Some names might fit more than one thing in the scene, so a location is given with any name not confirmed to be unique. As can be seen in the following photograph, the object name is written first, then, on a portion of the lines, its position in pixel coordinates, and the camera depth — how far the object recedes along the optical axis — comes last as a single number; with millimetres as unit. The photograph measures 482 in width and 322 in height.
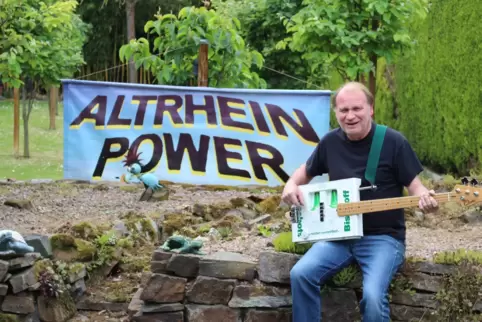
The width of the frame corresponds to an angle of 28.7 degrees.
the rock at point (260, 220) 7250
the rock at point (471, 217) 7211
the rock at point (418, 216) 7312
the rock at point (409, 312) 5371
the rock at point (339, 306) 5387
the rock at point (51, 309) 6109
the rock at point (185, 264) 5605
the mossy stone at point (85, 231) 6996
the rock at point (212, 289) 5558
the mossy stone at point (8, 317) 5953
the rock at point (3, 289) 5949
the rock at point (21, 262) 5926
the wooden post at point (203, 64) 11094
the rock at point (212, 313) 5555
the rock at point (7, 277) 5938
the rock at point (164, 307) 5598
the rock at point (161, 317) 5625
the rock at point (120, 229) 7181
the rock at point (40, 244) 6324
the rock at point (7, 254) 5895
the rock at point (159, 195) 9250
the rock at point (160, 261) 5656
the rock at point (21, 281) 5938
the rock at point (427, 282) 5371
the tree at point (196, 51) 11500
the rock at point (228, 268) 5559
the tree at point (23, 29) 9498
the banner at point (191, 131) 10219
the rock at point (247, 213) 7782
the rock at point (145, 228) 7402
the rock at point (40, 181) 10755
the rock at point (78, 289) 6344
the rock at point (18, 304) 6008
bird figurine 9141
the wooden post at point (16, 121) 19231
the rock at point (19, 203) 8820
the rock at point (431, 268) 5363
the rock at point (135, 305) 5834
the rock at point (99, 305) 6434
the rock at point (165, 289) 5609
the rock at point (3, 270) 5882
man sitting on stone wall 5004
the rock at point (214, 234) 6801
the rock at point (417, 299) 5371
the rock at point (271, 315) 5512
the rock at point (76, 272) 6293
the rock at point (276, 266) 5453
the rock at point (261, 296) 5500
